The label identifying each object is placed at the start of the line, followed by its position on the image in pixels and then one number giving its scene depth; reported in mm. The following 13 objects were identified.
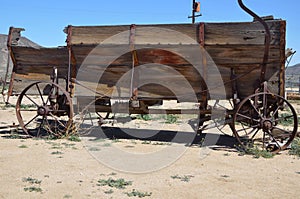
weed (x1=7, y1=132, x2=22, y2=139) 8055
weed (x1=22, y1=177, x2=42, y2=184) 4805
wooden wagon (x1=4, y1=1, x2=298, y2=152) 7094
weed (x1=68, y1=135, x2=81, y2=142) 7888
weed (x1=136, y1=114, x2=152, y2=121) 11991
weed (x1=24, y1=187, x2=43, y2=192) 4504
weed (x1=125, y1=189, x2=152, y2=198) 4426
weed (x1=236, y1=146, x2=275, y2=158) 6707
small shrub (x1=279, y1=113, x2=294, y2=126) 11375
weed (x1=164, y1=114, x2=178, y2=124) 11295
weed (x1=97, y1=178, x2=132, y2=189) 4785
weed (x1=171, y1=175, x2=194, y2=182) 5134
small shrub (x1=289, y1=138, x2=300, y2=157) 7023
